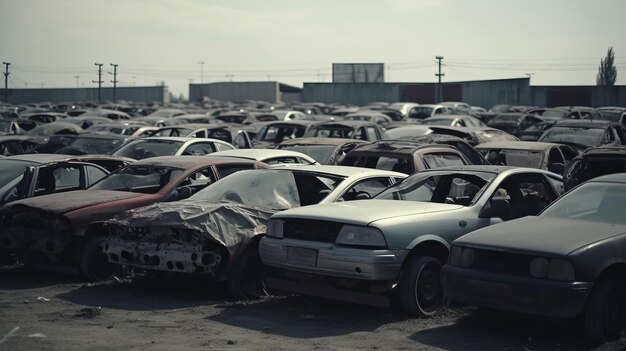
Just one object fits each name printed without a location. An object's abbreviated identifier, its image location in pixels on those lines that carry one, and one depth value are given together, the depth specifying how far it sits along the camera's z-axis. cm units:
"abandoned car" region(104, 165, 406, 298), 950
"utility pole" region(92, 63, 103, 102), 8112
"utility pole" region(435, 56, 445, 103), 7279
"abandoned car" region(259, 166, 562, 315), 870
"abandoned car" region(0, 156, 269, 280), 1062
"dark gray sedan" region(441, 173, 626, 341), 757
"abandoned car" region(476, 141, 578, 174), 1672
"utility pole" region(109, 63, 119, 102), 8306
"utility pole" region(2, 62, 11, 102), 7650
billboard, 9500
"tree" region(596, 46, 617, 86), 8484
